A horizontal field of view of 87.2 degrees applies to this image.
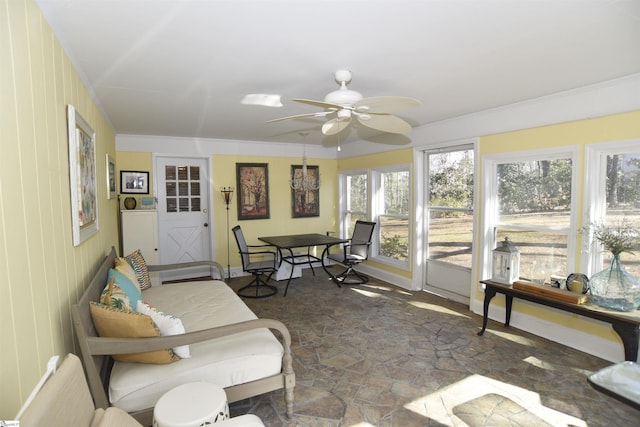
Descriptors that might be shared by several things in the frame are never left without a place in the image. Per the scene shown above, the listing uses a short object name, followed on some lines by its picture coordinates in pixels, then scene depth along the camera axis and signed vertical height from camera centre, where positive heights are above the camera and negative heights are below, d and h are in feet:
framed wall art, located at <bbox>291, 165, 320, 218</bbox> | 21.47 -0.02
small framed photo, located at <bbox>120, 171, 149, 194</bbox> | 17.38 +0.70
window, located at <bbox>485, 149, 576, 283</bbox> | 11.00 -0.58
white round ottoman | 5.21 -3.46
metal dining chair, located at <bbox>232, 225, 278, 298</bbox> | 16.29 -3.69
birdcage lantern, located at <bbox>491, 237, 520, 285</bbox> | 11.28 -2.43
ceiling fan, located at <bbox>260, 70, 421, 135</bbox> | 7.41 +2.02
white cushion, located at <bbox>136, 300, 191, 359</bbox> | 6.77 -2.67
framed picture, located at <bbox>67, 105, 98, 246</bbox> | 6.66 +0.42
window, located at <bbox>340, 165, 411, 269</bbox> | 17.81 -0.77
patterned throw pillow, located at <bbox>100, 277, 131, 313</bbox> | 6.75 -2.13
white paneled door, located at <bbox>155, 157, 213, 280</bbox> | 18.69 -0.95
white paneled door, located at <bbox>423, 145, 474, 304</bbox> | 14.69 -1.31
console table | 8.17 -3.24
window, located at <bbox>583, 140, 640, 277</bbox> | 9.42 +0.00
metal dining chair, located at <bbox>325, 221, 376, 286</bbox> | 17.84 -3.32
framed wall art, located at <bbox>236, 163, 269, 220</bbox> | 19.98 +0.25
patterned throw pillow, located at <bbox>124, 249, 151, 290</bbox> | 11.44 -2.53
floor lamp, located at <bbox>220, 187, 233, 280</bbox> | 18.98 -0.09
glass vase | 8.70 -2.58
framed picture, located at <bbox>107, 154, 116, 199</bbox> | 13.00 +0.69
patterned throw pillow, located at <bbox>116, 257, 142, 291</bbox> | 9.70 -2.20
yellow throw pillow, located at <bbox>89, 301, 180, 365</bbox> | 6.28 -2.45
